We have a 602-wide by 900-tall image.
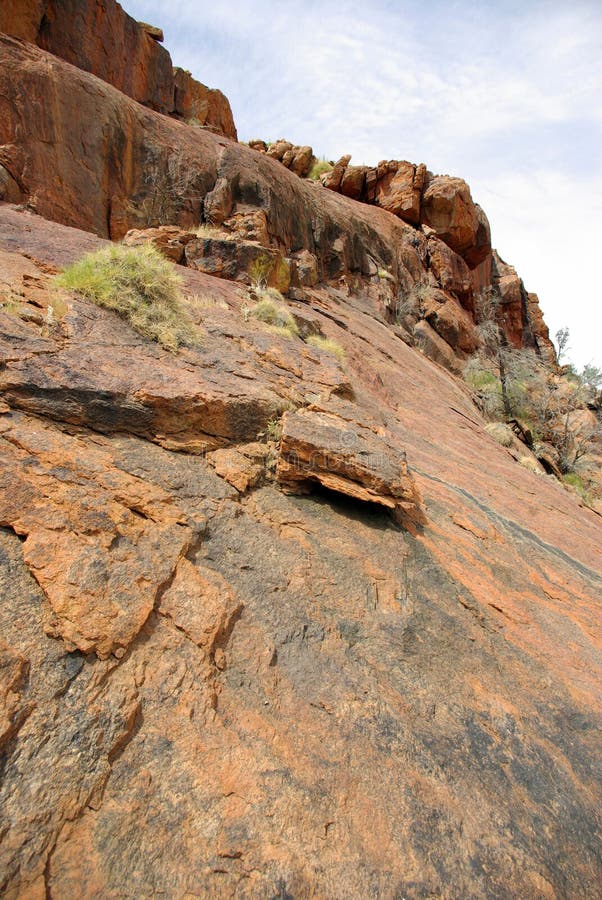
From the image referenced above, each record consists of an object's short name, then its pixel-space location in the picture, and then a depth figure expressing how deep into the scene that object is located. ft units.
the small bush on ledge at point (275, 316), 21.49
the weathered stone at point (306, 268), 40.86
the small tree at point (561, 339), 72.23
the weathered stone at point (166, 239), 25.05
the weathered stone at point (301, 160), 69.56
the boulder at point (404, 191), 68.74
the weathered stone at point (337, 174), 69.56
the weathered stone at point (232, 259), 26.81
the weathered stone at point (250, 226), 35.17
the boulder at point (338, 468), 12.16
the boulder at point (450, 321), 63.41
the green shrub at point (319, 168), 72.64
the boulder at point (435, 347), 58.34
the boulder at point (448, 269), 69.00
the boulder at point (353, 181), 69.51
